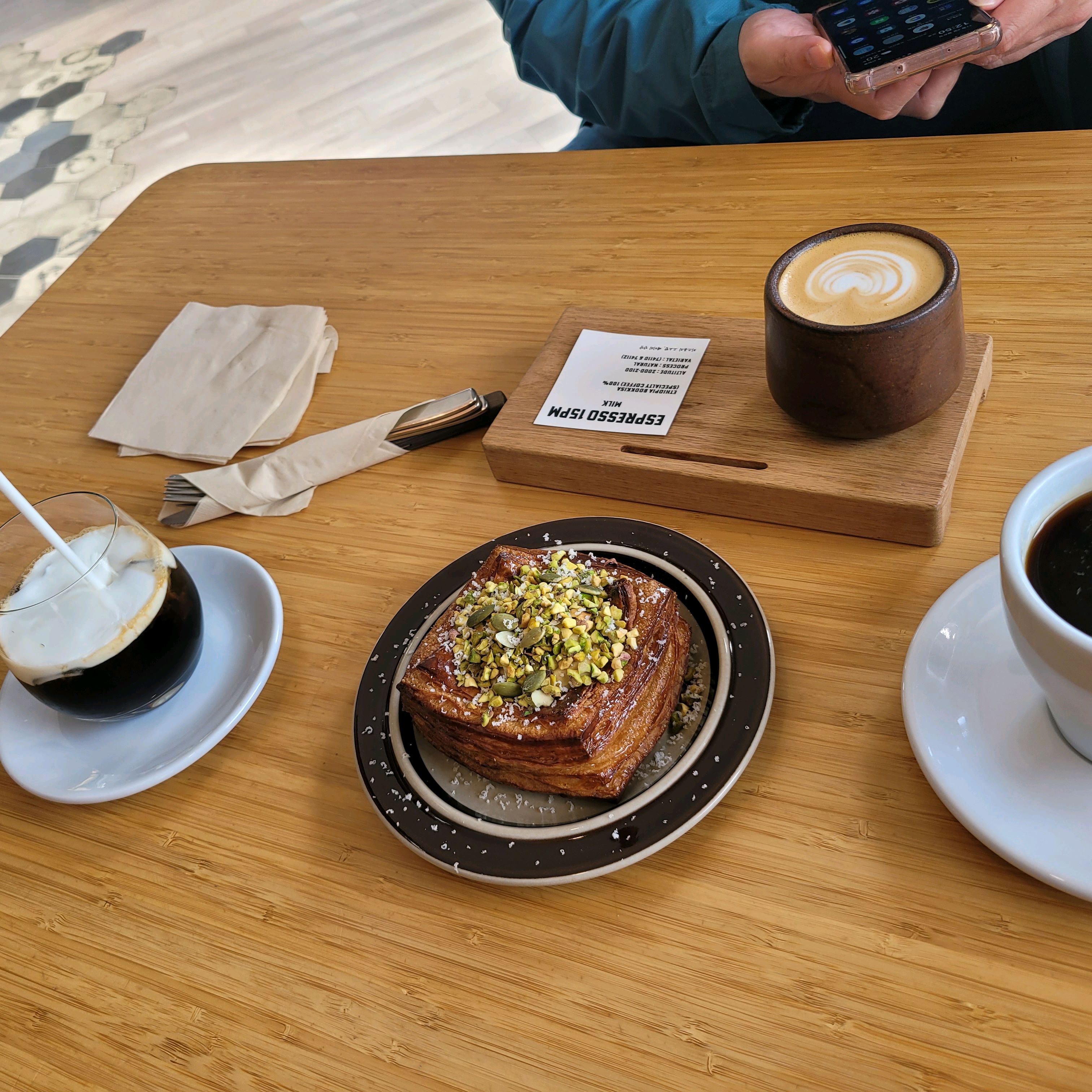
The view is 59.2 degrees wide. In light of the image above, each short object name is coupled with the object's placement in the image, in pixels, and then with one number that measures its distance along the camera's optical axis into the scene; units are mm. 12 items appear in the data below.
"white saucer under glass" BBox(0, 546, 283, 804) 769
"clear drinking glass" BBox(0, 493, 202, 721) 737
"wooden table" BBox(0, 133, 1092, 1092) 553
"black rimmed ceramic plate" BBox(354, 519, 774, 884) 609
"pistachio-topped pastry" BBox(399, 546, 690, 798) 633
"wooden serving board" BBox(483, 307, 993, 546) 758
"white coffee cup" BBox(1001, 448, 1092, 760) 474
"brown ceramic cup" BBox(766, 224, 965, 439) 709
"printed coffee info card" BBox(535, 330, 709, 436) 893
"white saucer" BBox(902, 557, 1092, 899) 533
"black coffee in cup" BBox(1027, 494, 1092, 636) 502
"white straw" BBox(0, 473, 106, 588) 749
